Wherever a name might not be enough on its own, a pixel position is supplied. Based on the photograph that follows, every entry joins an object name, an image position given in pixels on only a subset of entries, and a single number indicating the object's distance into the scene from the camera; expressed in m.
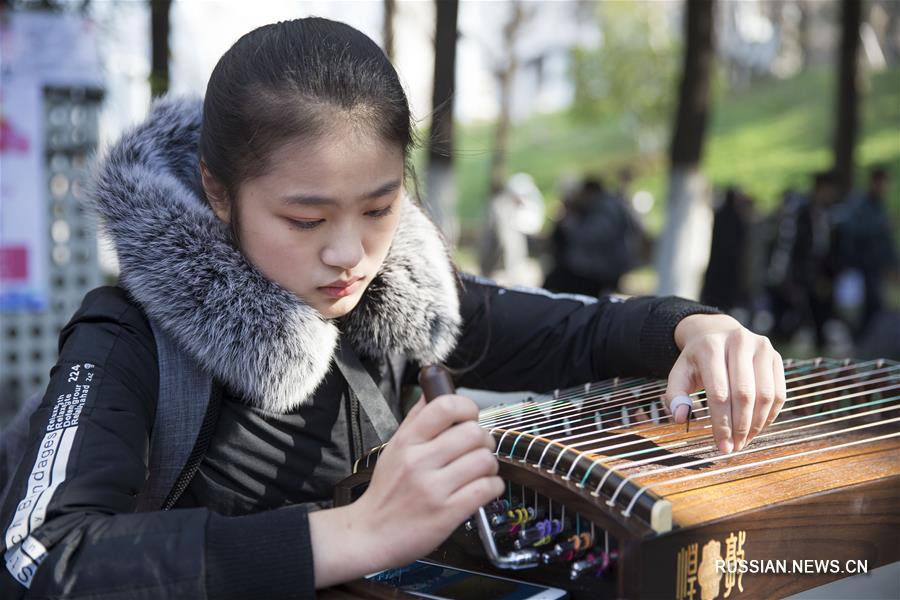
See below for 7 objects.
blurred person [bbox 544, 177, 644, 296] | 8.98
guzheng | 1.26
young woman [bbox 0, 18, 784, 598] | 1.23
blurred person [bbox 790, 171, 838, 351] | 9.36
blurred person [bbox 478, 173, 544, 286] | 11.96
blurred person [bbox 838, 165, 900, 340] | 9.35
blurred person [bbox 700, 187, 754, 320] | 9.53
